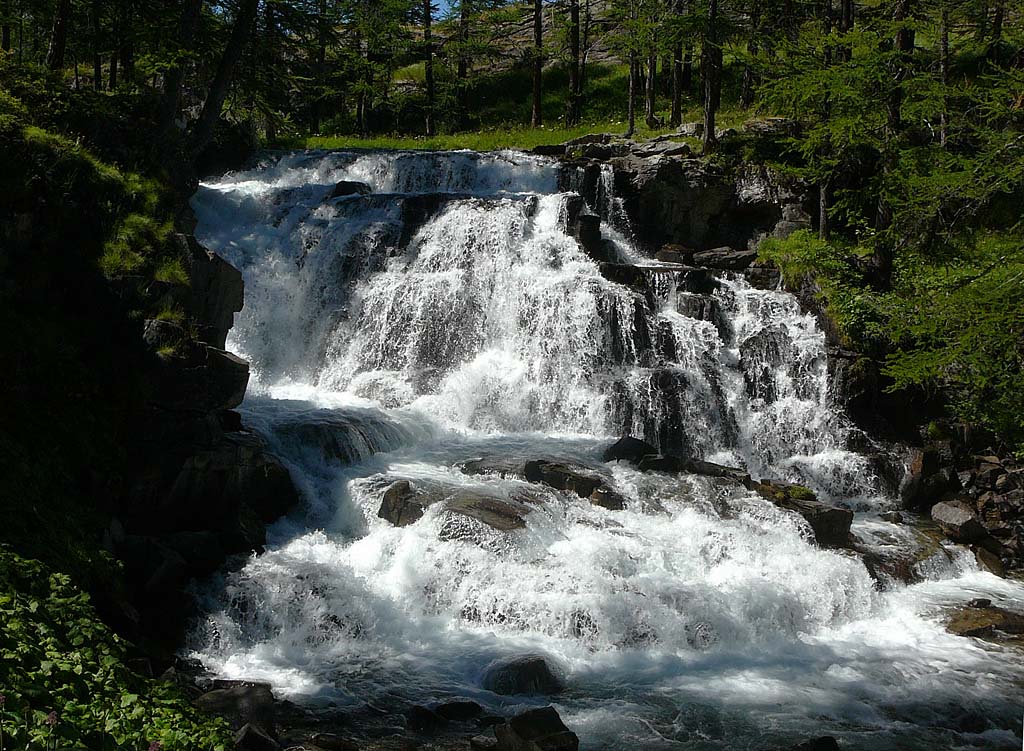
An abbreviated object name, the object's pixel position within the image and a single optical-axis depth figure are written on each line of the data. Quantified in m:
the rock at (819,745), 8.43
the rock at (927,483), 16.34
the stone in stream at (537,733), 8.23
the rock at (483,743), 8.43
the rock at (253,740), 7.73
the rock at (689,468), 15.55
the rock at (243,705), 8.46
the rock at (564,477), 14.36
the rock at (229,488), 12.39
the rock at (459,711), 9.18
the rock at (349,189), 25.03
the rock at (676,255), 23.38
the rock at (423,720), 8.98
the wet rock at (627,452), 16.05
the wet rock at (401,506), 13.05
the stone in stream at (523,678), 9.83
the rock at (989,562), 14.16
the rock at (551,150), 28.16
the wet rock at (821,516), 14.09
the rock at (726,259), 22.17
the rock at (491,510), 12.62
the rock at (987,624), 11.84
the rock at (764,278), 20.84
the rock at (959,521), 14.85
